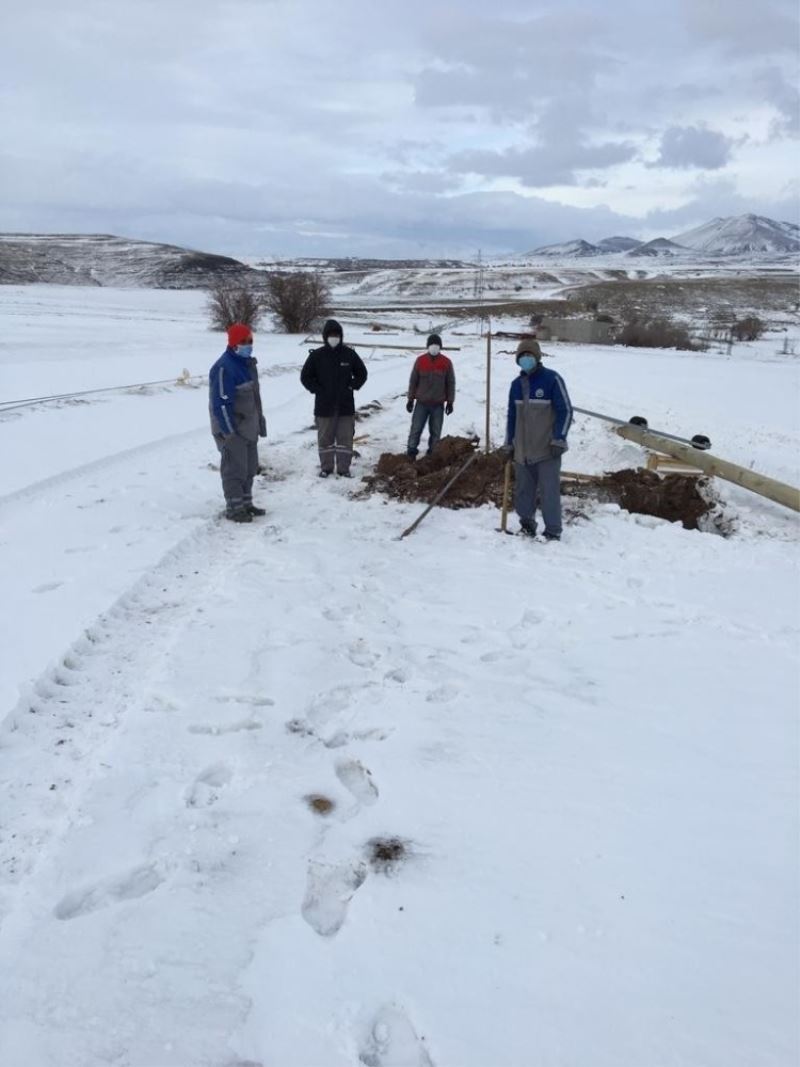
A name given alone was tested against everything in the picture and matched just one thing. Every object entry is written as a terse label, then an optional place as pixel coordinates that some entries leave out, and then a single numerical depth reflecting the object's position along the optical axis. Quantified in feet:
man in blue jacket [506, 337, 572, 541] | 20.35
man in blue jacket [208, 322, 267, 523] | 20.76
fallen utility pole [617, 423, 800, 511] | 24.99
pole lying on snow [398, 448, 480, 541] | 21.70
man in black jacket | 26.23
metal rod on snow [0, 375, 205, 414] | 37.96
